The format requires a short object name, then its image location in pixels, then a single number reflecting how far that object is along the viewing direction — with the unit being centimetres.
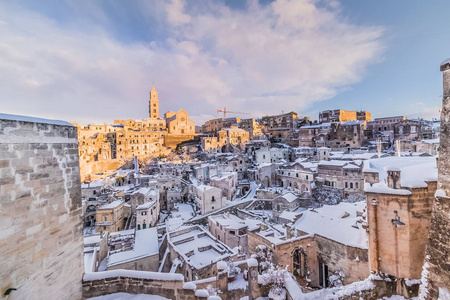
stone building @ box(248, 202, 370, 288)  1042
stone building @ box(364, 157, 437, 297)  617
